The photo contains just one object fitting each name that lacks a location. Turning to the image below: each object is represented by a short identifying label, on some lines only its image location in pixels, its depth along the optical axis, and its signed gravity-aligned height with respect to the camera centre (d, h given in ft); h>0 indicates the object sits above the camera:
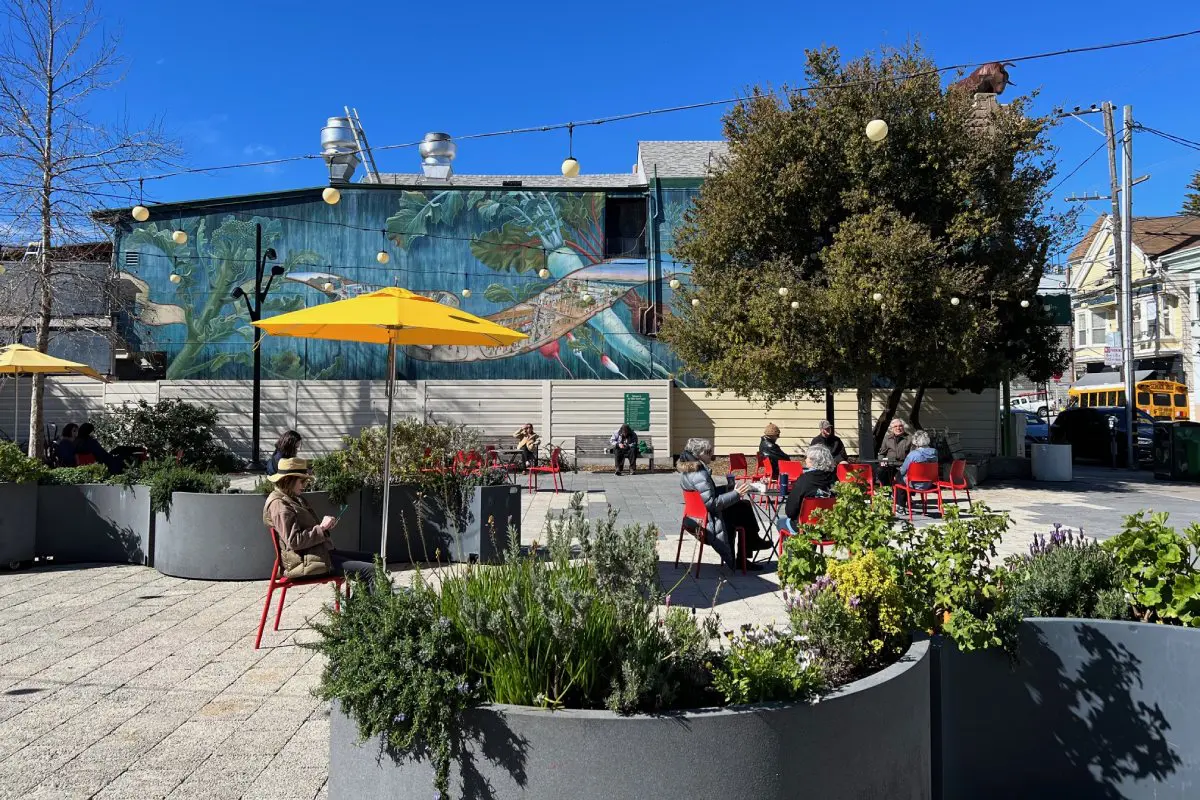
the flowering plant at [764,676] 8.57 -2.90
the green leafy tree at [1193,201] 109.70 +28.48
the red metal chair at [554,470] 48.29 -3.78
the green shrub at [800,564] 11.74 -2.28
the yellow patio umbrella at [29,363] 35.91 +1.89
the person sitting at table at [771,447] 39.47 -1.92
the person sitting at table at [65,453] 34.22 -2.07
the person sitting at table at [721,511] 23.17 -3.04
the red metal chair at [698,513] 23.26 -3.07
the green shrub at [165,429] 58.03 -1.79
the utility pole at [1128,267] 66.54 +11.90
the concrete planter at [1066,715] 10.44 -4.07
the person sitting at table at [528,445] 55.01 -2.64
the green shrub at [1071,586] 11.60 -2.63
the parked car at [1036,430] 95.04 -2.72
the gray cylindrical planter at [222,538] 22.84 -3.77
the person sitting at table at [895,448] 38.78 -1.92
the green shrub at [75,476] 25.77 -2.28
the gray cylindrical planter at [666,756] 7.85 -3.48
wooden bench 65.57 -3.57
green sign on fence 65.77 -0.31
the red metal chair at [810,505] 22.97 -2.79
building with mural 68.59 +11.66
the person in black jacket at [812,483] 24.70 -2.32
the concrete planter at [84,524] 25.38 -3.76
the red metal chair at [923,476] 33.81 -2.83
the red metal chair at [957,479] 35.22 -3.11
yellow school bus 86.22 +1.15
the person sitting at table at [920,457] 34.35 -2.07
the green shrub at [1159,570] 10.85 -2.24
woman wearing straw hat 17.38 -2.82
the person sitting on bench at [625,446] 60.18 -2.91
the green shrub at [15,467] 24.59 -1.92
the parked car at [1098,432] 70.85 -2.06
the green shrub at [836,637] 9.87 -2.82
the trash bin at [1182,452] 54.29 -2.88
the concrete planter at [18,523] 24.36 -3.61
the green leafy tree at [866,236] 43.80 +10.14
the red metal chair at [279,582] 16.67 -3.76
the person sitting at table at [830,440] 37.49 -1.48
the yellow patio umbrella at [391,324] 19.35 +2.05
